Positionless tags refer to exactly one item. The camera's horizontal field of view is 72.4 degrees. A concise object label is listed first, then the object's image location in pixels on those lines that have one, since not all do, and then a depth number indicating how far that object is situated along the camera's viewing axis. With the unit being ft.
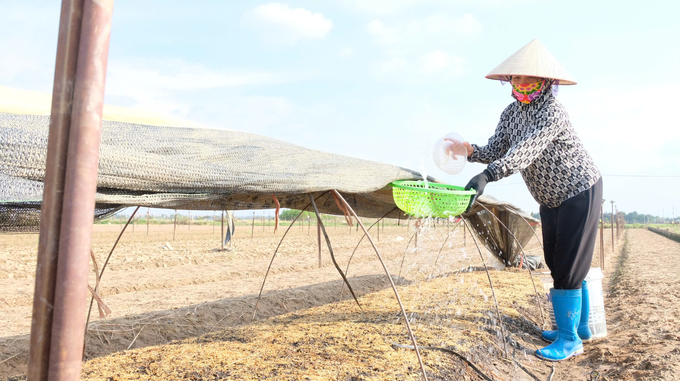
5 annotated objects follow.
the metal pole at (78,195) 3.11
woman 10.17
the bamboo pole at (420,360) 8.18
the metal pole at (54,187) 3.12
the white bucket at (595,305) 12.48
